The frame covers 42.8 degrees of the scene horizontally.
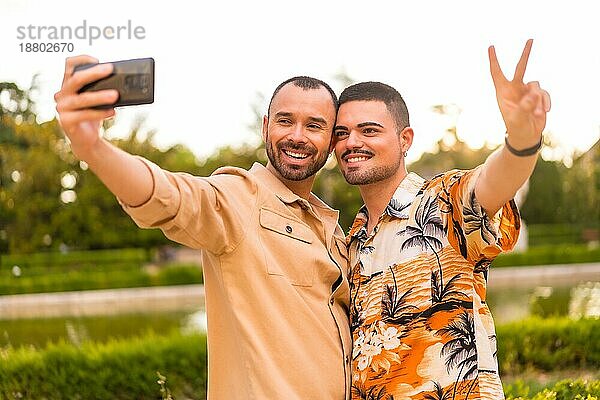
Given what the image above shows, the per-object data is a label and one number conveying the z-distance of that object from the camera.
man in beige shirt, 1.95
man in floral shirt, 2.05
